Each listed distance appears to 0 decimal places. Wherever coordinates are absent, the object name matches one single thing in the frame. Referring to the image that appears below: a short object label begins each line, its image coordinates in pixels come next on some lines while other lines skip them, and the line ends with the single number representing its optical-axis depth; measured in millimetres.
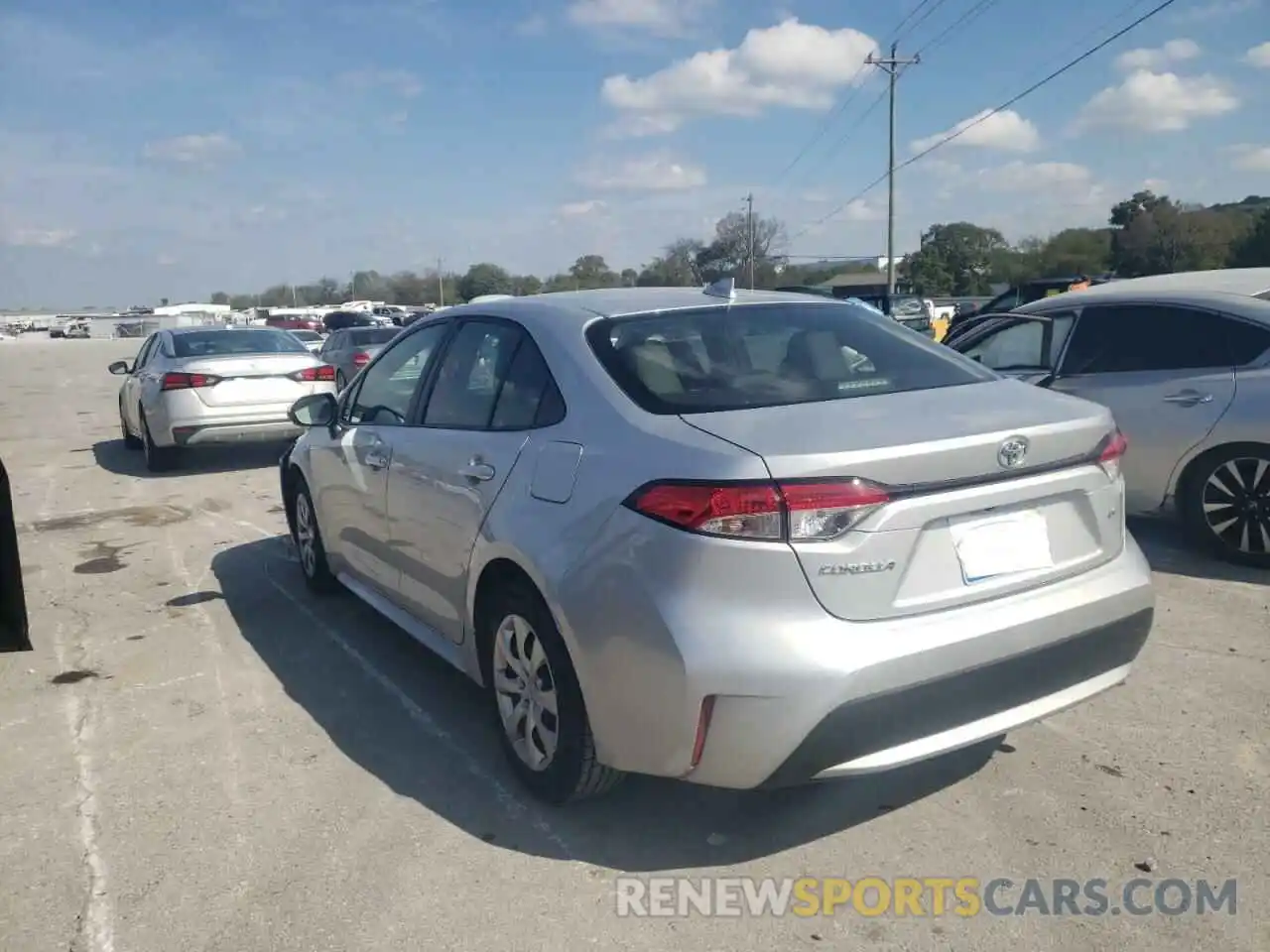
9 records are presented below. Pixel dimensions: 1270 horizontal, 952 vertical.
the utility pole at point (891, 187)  39812
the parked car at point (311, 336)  31028
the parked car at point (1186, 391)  5629
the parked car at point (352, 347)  16609
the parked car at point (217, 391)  10266
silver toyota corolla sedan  2711
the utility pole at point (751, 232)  57844
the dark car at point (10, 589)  4430
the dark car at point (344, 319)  42284
